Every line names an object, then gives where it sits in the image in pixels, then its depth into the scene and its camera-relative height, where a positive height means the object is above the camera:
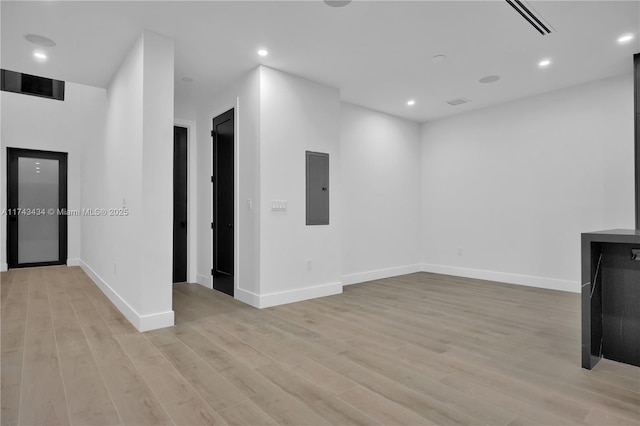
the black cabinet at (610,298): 2.45 -0.61
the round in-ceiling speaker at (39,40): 3.51 +1.75
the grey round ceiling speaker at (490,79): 4.64 +1.76
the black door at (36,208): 7.08 +0.16
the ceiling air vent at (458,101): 5.58 +1.75
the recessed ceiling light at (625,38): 3.59 +1.76
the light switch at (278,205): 4.26 +0.11
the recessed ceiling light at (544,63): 4.16 +1.75
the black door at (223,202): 4.78 +0.18
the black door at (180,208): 5.66 +0.11
